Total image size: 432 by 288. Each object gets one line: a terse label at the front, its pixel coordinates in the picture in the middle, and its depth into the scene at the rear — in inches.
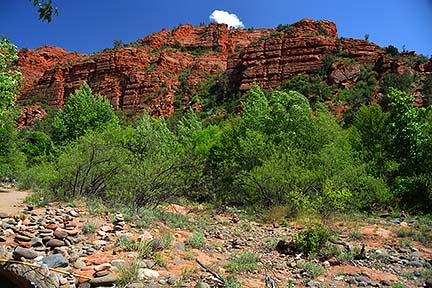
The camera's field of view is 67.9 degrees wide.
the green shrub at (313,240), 287.0
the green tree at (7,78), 313.8
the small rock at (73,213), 294.8
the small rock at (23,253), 205.5
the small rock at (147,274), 192.7
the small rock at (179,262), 227.4
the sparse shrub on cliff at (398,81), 1348.1
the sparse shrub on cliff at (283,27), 2385.1
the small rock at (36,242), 225.5
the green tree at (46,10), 113.9
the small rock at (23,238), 231.1
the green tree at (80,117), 945.5
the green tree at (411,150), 569.6
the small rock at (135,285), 177.5
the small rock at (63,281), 183.9
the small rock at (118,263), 199.7
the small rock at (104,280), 180.4
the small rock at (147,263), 209.2
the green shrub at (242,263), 225.4
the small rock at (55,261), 199.3
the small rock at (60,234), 236.5
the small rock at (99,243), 241.0
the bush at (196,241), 277.5
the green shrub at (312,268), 233.4
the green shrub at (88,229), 261.6
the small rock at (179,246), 260.8
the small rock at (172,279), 192.1
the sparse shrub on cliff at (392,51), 1702.8
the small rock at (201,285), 185.5
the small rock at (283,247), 291.7
